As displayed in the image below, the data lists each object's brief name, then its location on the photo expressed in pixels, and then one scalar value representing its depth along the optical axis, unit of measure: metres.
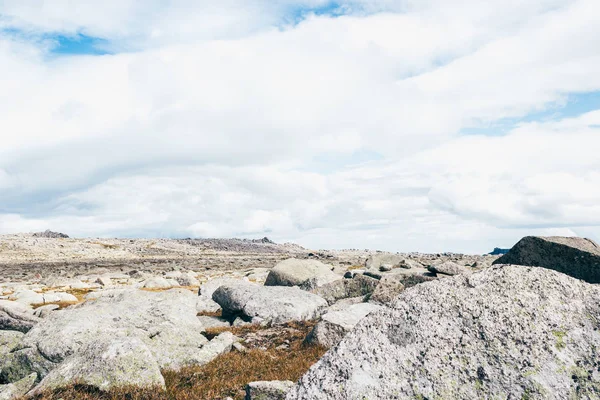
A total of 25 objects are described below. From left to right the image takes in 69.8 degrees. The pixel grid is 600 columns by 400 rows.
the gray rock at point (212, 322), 22.62
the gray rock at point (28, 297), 32.66
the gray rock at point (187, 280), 47.59
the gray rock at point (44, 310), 25.92
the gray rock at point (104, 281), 48.54
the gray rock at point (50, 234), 143.62
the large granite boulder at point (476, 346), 4.91
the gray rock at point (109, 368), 10.44
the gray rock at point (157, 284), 41.93
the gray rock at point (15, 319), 20.34
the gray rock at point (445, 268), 27.97
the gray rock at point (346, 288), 24.54
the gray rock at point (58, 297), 33.22
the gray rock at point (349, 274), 34.88
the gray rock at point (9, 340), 15.30
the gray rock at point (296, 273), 32.44
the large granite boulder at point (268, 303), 21.64
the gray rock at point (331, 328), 15.40
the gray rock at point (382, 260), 50.13
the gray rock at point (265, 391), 8.98
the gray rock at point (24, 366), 14.03
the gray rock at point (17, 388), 11.15
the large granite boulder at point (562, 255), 18.55
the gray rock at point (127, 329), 14.13
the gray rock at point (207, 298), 26.61
